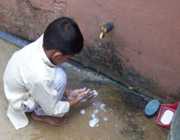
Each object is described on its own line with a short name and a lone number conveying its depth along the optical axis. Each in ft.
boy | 5.42
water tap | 6.25
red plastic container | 6.27
